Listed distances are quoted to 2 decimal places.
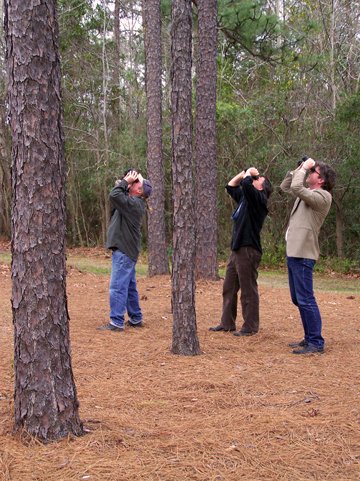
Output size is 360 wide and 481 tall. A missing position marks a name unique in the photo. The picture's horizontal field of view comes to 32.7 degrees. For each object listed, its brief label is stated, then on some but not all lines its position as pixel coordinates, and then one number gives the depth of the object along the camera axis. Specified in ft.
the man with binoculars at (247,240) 24.17
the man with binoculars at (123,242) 25.66
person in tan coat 21.56
